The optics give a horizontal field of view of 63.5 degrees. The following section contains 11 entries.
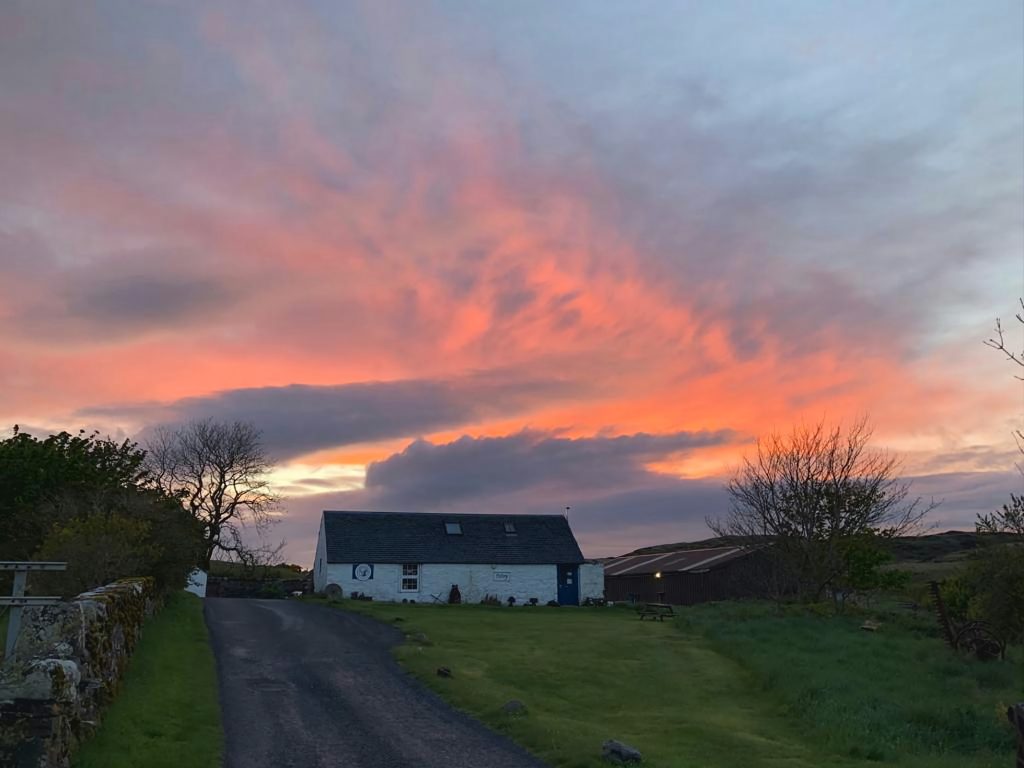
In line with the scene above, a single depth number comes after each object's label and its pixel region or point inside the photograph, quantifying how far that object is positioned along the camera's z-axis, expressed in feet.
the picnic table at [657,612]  146.82
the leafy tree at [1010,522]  85.25
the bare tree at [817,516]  148.87
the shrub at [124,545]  83.41
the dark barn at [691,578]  184.03
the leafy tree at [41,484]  113.80
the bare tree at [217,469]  231.71
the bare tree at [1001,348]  49.29
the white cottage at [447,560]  184.65
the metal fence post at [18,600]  49.44
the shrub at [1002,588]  87.92
